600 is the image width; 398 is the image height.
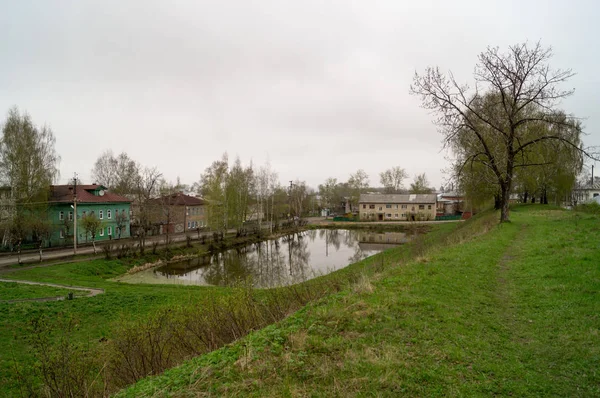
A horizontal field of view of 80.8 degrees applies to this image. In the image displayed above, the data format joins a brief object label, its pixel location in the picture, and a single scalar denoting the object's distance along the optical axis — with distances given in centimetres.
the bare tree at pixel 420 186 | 8688
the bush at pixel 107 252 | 2738
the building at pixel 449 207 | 7375
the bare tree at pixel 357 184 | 9372
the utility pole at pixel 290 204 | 7331
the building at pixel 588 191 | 5288
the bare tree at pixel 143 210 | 3444
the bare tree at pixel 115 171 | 5350
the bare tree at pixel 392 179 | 9331
